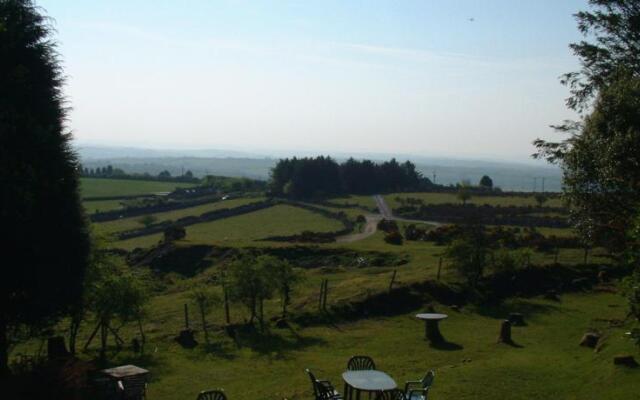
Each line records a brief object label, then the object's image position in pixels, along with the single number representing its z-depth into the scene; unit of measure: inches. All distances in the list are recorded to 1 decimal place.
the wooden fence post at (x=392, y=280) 1497.4
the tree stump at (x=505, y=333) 1107.3
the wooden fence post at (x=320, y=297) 1395.4
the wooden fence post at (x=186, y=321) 1241.4
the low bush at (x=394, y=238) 2423.7
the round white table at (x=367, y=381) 565.1
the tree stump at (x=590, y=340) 1040.8
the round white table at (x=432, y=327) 1135.6
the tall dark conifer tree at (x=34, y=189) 738.8
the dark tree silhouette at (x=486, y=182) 5826.8
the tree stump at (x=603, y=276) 1674.5
